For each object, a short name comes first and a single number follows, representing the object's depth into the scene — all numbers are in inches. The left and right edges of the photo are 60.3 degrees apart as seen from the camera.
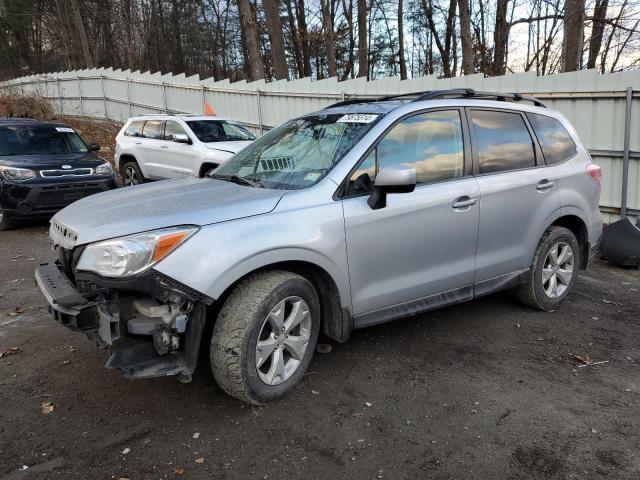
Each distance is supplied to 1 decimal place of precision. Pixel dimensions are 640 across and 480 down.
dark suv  308.8
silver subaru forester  117.6
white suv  392.5
